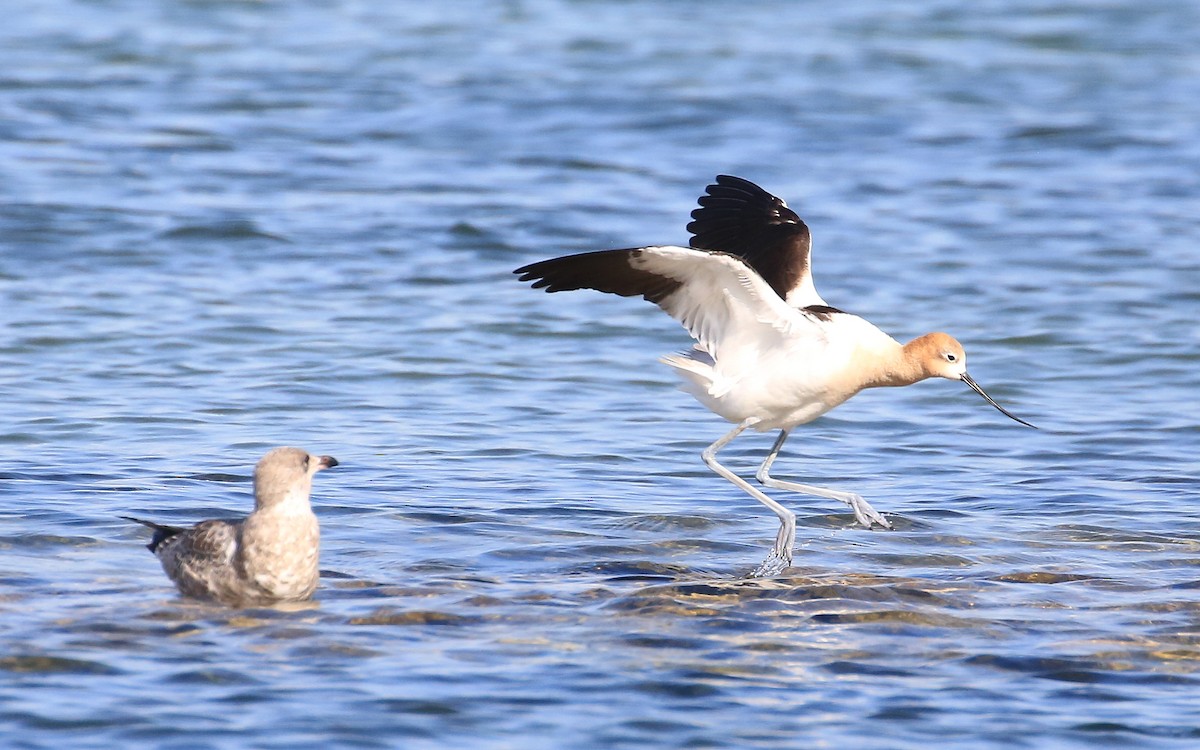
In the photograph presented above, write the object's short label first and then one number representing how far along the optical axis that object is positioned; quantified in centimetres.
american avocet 1677
